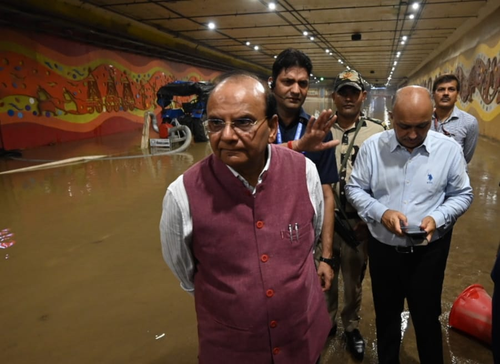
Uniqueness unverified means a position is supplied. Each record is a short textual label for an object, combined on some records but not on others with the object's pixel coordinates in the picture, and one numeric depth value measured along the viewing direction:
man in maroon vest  1.07
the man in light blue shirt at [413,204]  1.55
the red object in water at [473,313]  2.05
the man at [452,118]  2.83
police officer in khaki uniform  2.01
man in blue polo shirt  1.63
